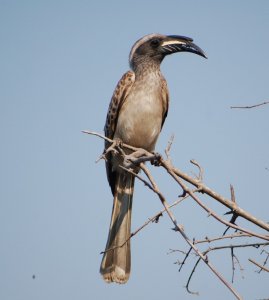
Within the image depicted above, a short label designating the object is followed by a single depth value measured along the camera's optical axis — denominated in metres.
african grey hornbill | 8.91
